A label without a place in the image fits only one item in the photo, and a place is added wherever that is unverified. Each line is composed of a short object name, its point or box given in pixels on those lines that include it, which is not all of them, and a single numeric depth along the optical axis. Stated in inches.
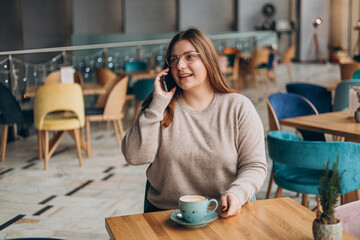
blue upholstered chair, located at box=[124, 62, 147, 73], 362.3
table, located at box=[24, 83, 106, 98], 230.1
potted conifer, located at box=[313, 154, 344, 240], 51.7
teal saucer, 59.1
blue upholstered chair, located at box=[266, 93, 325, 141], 155.1
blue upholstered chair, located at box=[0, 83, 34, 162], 214.5
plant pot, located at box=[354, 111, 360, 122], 129.5
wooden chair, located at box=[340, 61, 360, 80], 256.2
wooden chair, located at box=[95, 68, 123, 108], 252.3
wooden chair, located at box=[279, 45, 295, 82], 517.0
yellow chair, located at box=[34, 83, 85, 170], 201.3
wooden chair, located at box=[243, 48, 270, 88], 455.8
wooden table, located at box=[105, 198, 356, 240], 57.4
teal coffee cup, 59.1
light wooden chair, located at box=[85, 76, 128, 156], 227.3
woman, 77.0
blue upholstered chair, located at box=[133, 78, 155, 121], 272.5
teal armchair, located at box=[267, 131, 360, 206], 100.0
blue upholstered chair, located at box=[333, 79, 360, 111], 172.9
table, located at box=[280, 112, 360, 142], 119.6
